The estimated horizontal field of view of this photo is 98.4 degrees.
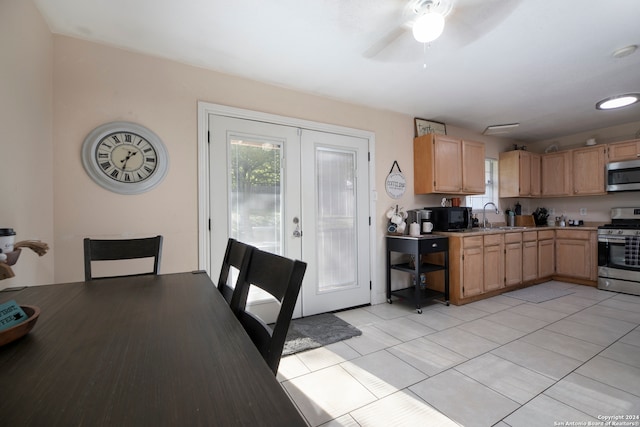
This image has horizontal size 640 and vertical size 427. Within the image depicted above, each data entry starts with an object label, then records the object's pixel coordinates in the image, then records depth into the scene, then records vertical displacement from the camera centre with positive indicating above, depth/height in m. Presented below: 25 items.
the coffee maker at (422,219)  3.62 -0.08
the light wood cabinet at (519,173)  4.65 +0.67
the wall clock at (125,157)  2.09 +0.46
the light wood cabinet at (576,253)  4.19 -0.66
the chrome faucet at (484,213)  4.51 -0.01
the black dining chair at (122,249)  1.58 -0.20
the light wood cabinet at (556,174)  4.64 +0.66
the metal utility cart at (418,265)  3.19 -0.65
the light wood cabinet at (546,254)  4.37 -0.67
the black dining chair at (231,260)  1.13 -0.20
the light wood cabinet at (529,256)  4.13 -0.66
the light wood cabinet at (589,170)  4.25 +0.66
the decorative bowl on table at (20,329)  0.69 -0.30
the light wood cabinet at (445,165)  3.63 +0.66
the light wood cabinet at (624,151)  3.92 +0.89
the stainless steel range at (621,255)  3.70 -0.61
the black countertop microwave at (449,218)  3.62 -0.07
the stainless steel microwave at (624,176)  3.93 +0.52
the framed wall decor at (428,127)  3.86 +1.24
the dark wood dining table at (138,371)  0.46 -0.34
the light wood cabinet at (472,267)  3.39 -0.69
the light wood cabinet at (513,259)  3.88 -0.67
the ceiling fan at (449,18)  1.70 +1.31
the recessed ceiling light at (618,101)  3.03 +1.27
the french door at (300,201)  2.61 +0.15
